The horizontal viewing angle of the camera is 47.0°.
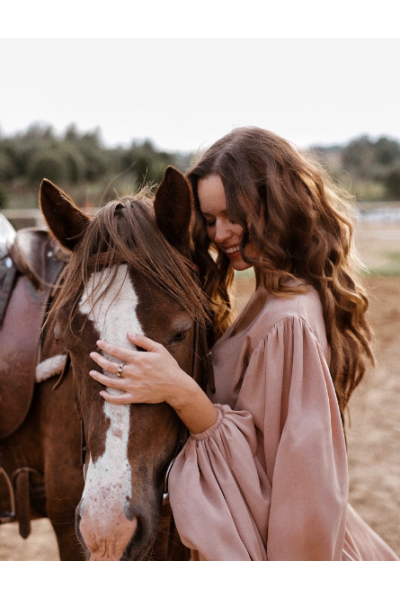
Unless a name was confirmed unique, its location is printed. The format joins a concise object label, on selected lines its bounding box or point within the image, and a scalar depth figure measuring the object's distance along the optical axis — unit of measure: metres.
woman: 1.29
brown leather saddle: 1.85
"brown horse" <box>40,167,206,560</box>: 1.20
